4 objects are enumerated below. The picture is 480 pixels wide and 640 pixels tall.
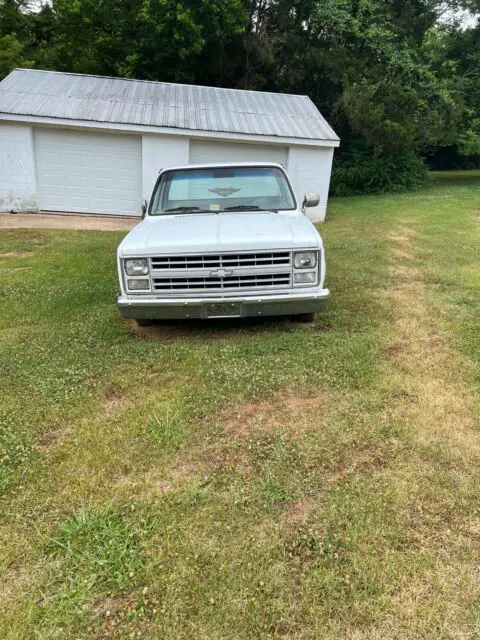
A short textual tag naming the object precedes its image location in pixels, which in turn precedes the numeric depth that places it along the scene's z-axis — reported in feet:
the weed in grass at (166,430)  10.28
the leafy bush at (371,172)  67.05
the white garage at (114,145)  43.39
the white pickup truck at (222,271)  14.47
